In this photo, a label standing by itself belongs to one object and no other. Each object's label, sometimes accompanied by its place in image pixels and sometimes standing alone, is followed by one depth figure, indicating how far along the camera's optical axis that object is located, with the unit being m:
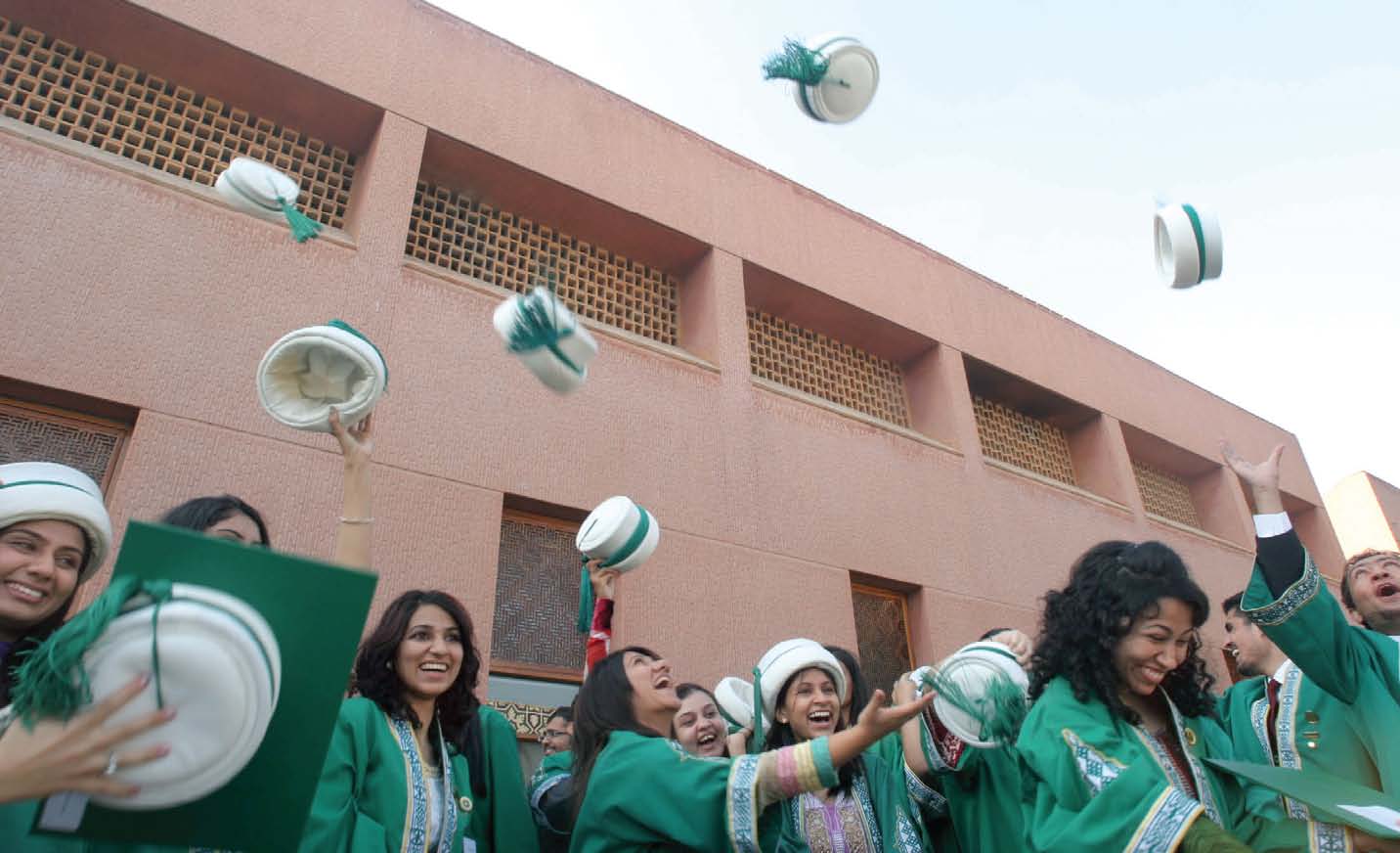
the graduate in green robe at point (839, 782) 2.39
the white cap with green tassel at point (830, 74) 3.87
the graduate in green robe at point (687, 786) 1.88
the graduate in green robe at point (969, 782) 2.44
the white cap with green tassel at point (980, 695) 2.33
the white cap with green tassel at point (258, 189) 3.33
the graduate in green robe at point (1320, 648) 2.28
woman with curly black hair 1.97
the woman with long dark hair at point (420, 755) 2.16
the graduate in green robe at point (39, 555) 1.62
